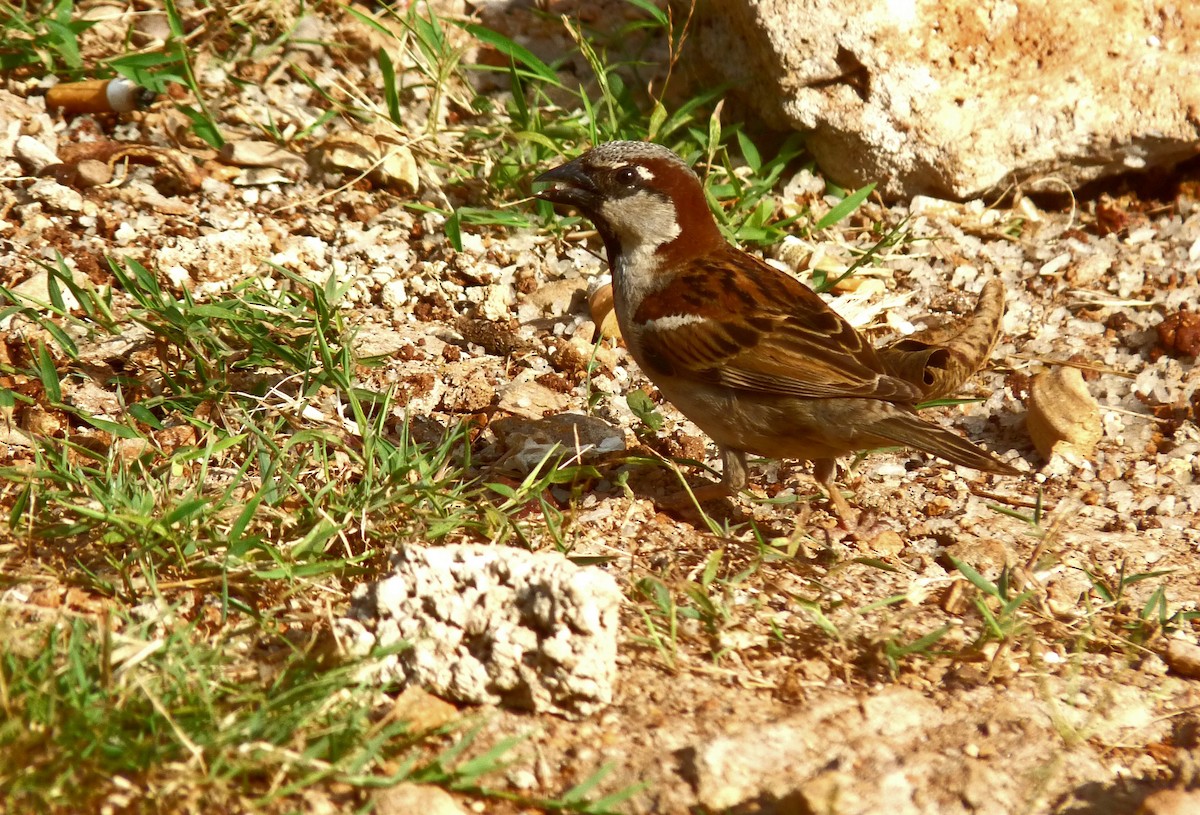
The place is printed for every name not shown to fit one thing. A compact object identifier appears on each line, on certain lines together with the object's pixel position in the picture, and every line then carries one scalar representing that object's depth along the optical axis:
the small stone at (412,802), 5.53
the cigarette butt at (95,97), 12.15
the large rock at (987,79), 11.72
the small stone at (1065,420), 9.80
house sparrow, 8.92
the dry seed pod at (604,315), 10.92
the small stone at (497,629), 6.25
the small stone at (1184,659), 7.41
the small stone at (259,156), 11.95
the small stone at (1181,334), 10.72
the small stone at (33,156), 11.48
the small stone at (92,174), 11.36
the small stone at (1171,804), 5.61
